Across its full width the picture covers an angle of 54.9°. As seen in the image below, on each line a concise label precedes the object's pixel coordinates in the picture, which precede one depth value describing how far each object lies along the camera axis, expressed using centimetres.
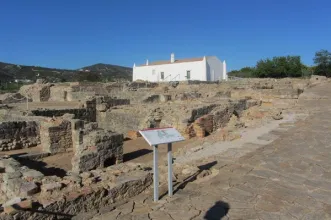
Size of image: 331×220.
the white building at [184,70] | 4672
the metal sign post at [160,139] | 436
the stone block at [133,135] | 1299
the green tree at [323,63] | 3788
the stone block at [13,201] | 370
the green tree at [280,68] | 4006
